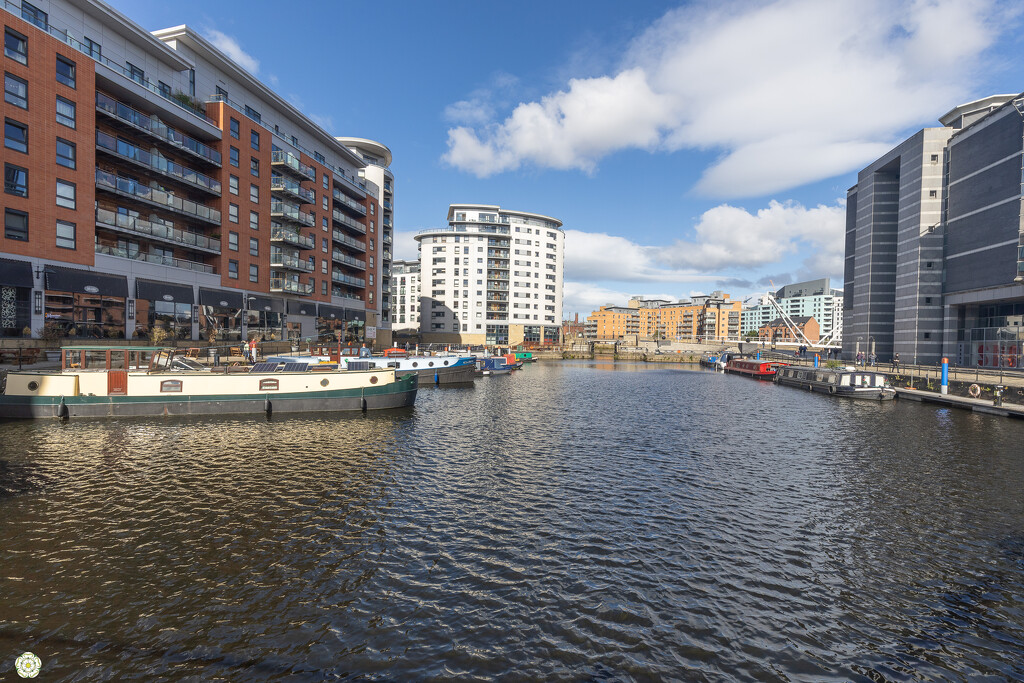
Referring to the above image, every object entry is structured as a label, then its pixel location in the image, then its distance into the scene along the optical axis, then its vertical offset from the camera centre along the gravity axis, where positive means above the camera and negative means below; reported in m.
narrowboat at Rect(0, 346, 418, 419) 25.67 -3.53
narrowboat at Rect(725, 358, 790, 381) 76.06 -4.87
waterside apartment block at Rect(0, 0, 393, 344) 36.31 +14.40
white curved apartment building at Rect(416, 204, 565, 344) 129.12 +16.06
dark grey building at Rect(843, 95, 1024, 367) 60.53 +16.18
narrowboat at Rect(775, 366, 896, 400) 47.51 -4.60
